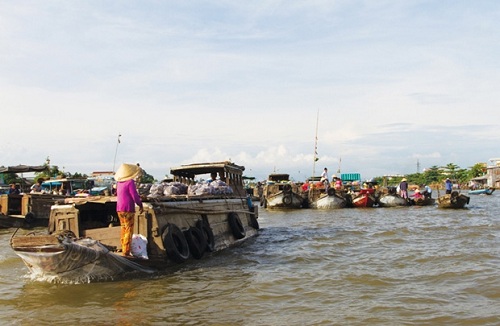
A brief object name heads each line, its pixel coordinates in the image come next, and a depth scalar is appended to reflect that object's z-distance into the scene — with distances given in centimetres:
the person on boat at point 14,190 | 2177
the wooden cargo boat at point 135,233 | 707
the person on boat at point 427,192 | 2850
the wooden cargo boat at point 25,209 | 1772
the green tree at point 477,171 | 8194
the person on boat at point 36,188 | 2098
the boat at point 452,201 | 2430
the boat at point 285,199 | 2778
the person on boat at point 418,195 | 2802
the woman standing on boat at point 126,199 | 778
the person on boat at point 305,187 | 3147
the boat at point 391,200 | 2795
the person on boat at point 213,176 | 1447
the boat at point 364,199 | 2784
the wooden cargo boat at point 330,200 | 2711
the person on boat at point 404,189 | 2817
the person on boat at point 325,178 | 2809
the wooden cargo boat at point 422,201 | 2786
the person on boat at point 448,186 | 2701
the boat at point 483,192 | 5065
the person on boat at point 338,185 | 3005
